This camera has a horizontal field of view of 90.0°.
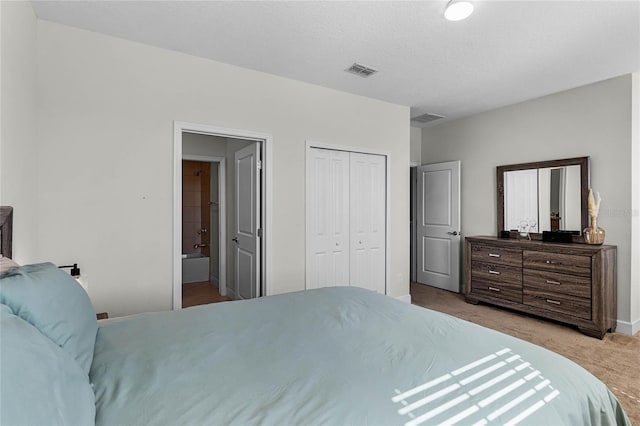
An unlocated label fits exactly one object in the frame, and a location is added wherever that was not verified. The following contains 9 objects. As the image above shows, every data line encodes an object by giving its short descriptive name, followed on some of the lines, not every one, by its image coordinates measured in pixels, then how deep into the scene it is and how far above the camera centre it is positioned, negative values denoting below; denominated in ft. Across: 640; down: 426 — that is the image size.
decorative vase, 11.18 -0.82
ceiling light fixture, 6.85 +4.42
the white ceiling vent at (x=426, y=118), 15.62 +4.68
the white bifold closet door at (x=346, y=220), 11.93 -0.35
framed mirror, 12.06 +0.61
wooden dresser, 10.48 -2.55
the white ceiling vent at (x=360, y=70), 10.23 +4.64
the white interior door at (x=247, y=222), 11.09 -0.42
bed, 2.73 -1.89
